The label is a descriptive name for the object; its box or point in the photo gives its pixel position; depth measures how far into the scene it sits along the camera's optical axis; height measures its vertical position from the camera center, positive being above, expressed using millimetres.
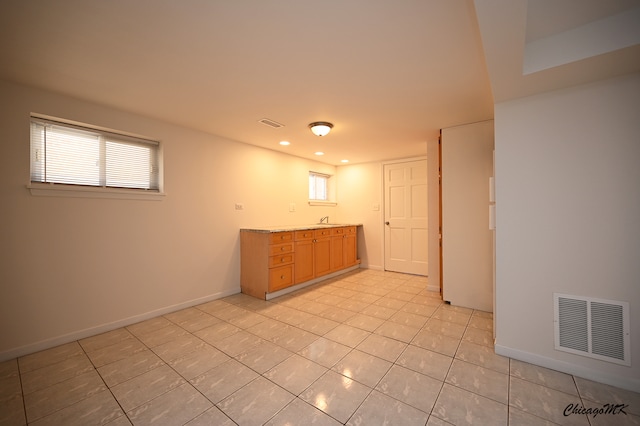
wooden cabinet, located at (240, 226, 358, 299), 3555 -701
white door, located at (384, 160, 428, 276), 4781 -92
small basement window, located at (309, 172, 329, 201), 5547 +620
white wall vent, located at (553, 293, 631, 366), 1737 -857
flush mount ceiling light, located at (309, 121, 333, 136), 3113 +1077
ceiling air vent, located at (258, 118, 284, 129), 3039 +1139
